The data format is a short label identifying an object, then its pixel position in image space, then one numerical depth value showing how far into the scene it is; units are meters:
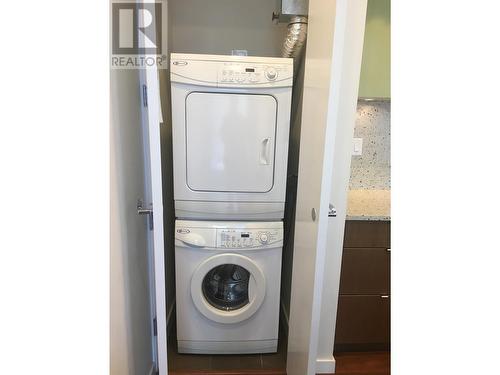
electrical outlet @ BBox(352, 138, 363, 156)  2.24
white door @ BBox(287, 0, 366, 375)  1.12
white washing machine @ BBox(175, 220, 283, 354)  1.76
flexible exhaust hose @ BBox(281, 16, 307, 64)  1.85
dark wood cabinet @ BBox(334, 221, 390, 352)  1.79
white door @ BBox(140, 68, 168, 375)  0.96
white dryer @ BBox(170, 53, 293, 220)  1.63
